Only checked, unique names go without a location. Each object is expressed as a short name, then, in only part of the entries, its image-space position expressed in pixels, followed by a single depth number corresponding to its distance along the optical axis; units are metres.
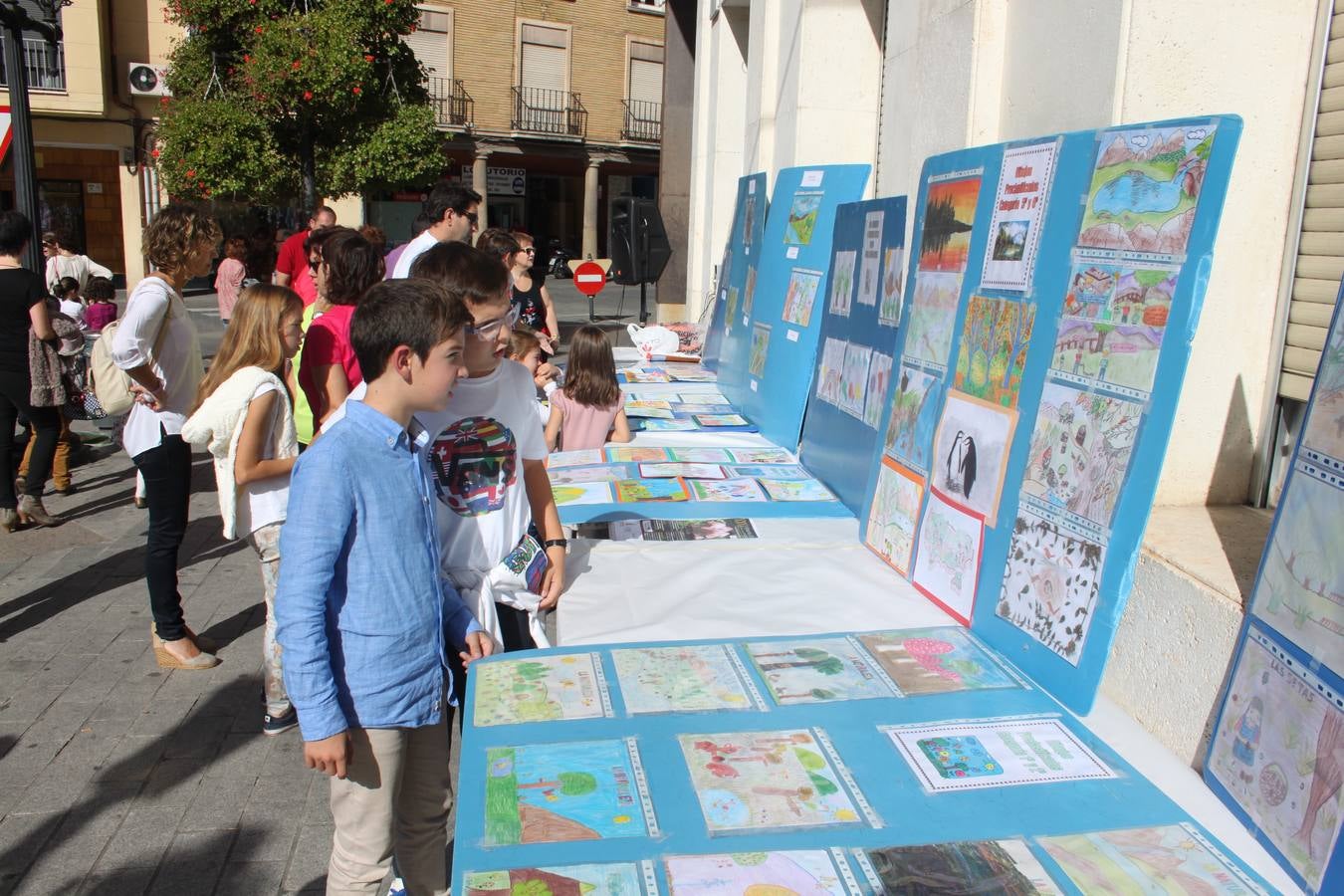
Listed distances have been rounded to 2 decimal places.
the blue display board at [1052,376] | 1.92
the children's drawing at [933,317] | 2.74
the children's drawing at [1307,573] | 1.58
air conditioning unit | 23.28
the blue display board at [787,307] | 4.45
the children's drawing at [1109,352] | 1.94
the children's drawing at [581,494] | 3.47
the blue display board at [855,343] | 3.51
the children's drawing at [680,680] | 2.05
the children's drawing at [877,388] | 3.48
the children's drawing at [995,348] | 2.34
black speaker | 12.02
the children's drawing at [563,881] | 1.51
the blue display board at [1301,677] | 1.56
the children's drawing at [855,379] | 3.67
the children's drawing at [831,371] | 3.97
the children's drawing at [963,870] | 1.53
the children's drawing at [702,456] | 4.11
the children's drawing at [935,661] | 2.14
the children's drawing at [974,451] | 2.36
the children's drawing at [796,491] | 3.60
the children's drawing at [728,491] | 3.54
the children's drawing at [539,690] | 2.01
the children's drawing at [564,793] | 1.65
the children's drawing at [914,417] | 2.75
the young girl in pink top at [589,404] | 4.49
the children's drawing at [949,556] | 2.44
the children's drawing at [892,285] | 3.46
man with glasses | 5.22
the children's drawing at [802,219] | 4.64
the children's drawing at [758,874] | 1.52
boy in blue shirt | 1.98
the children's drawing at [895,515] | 2.78
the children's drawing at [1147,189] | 1.90
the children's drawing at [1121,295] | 1.93
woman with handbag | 4.00
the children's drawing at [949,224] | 2.71
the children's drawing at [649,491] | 3.50
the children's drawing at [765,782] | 1.69
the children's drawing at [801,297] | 4.50
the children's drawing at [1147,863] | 1.55
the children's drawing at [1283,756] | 1.55
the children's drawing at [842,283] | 3.98
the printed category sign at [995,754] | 1.81
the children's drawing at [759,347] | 5.00
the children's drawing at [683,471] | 3.81
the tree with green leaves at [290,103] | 15.01
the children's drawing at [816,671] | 2.10
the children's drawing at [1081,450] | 1.97
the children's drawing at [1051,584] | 2.02
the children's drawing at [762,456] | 4.20
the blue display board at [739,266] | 5.80
